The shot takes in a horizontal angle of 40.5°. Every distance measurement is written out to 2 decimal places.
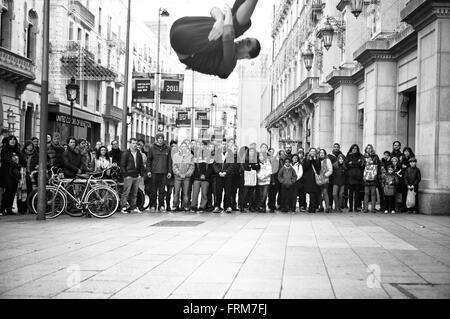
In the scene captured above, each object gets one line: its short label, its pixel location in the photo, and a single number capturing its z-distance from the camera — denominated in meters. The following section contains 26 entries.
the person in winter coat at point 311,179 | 16.97
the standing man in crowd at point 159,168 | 15.79
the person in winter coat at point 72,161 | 14.61
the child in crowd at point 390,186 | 16.38
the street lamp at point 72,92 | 20.00
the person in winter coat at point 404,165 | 16.36
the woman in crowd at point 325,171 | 17.08
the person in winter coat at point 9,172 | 14.48
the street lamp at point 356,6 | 16.81
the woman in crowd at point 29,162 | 15.00
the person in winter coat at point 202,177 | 16.06
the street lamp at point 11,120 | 26.55
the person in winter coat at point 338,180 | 17.23
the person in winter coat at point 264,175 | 16.55
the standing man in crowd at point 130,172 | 15.72
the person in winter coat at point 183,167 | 15.88
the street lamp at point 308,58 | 17.77
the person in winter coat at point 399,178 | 16.38
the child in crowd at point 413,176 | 15.71
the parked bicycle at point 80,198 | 13.70
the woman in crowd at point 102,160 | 15.72
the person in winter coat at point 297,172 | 17.00
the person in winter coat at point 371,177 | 16.81
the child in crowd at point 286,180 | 16.72
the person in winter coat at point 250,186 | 16.00
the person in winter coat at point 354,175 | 17.30
